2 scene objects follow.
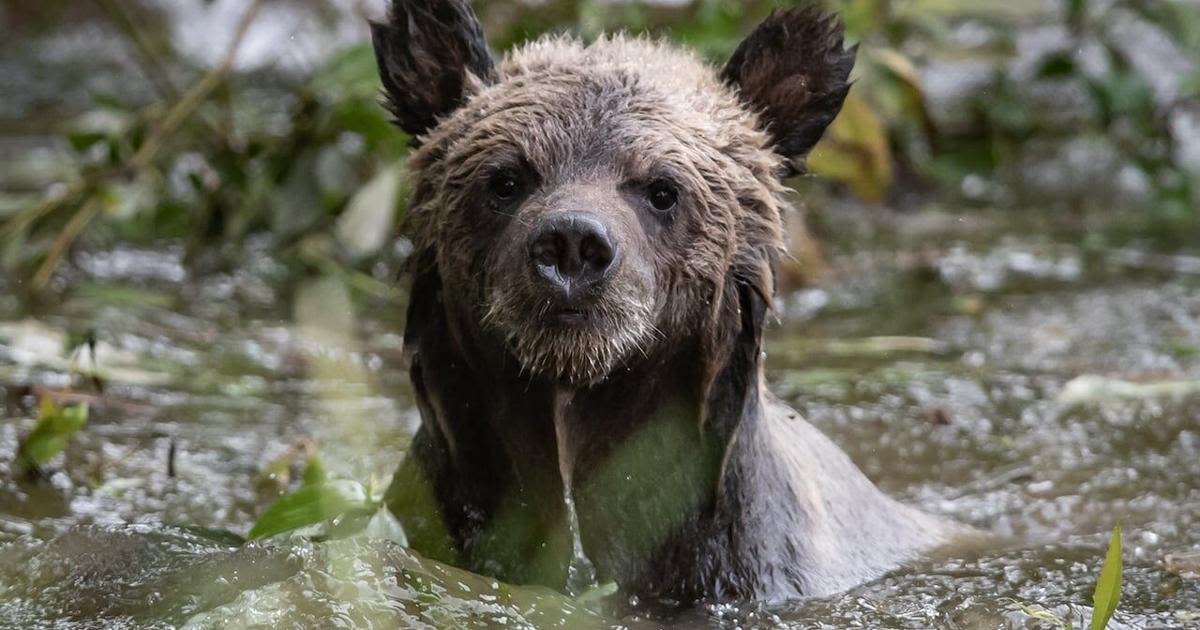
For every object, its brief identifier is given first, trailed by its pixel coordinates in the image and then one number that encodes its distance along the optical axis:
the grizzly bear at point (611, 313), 8.20
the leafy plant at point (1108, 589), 7.52
